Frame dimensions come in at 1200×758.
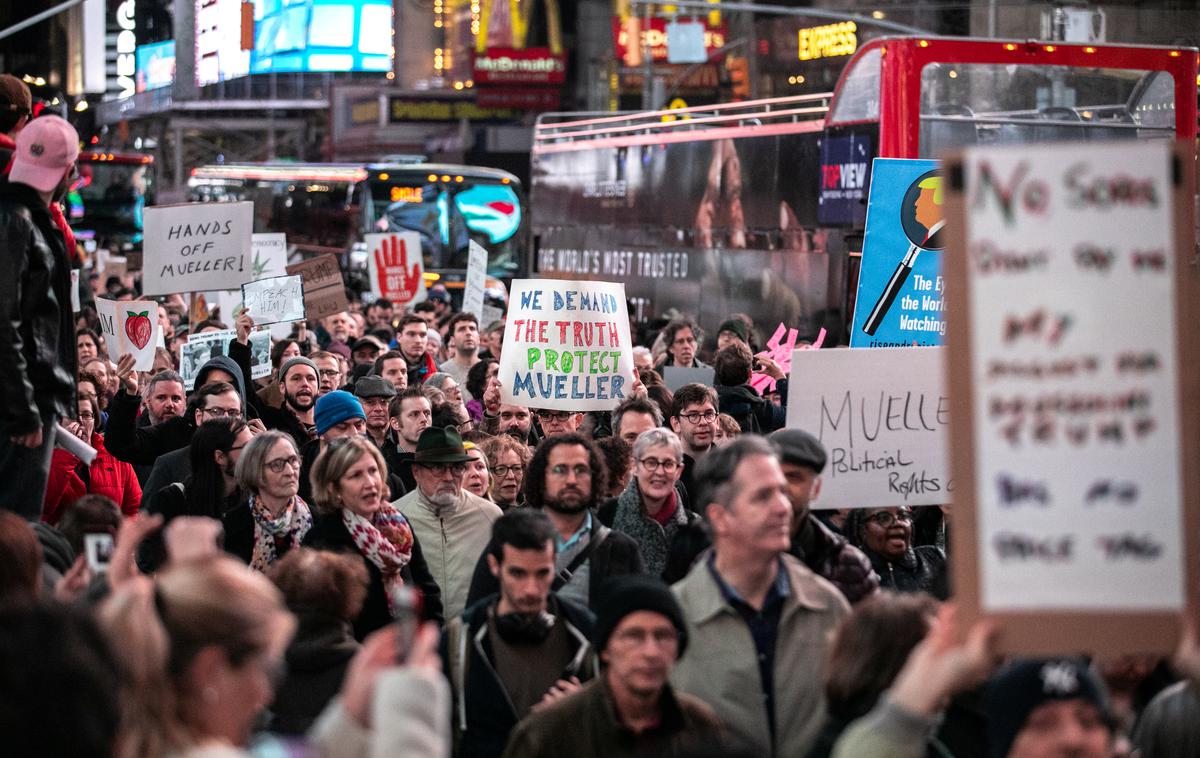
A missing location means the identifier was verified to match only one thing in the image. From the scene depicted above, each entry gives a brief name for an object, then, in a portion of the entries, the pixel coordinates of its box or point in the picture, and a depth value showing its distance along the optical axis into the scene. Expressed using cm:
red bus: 1531
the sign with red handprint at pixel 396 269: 2172
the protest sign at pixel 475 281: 1816
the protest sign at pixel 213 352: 1313
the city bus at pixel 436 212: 3312
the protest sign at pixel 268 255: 2042
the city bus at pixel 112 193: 4666
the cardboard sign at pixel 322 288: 1666
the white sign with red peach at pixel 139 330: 1358
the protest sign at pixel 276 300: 1526
